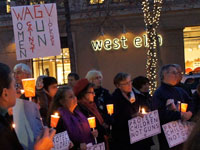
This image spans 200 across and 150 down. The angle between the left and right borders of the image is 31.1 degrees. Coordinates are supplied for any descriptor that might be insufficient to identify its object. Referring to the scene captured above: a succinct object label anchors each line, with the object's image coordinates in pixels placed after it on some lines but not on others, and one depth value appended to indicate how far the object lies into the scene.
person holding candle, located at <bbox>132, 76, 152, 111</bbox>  6.90
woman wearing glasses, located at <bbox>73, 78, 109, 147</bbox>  5.29
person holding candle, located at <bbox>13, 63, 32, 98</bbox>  5.30
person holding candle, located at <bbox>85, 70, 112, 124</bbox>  5.81
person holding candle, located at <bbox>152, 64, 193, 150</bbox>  5.14
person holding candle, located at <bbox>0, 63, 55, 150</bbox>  2.11
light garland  13.48
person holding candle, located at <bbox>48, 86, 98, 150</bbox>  4.54
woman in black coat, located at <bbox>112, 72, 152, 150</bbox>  5.60
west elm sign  18.28
